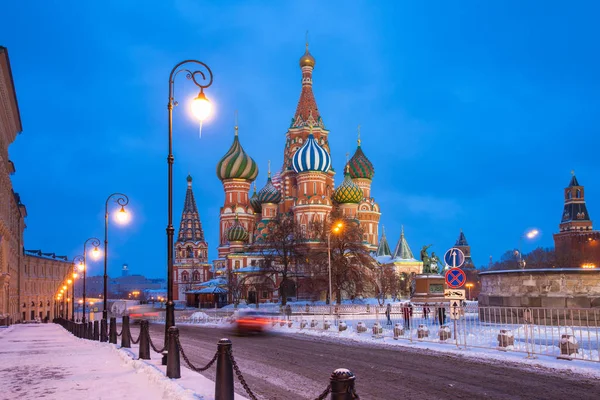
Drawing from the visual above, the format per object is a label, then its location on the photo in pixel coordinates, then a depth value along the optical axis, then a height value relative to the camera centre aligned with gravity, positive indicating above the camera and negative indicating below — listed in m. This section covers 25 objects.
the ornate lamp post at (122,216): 23.30 +2.83
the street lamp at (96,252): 38.34 +2.52
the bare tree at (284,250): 56.84 +3.59
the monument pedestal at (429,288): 40.56 -0.31
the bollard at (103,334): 21.28 -1.40
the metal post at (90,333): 24.09 -1.55
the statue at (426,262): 45.67 +1.54
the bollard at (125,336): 17.41 -1.22
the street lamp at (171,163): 13.21 +2.91
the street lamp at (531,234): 42.07 +3.14
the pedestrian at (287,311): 41.39 -1.59
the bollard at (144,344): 14.16 -1.19
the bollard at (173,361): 10.93 -1.23
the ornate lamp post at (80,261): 53.32 +2.75
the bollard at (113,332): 19.56 -1.25
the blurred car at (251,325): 29.16 -1.72
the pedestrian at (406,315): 26.17 -1.32
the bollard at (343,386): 5.46 -0.88
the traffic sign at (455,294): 17.69 -0.33
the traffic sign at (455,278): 17.80 +0.13
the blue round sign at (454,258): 17.58 +0.70
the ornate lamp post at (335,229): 51.81 +4.90
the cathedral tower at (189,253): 98.19 +6.23
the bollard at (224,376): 8.19 -1.15
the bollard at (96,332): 22.82 -1.42
